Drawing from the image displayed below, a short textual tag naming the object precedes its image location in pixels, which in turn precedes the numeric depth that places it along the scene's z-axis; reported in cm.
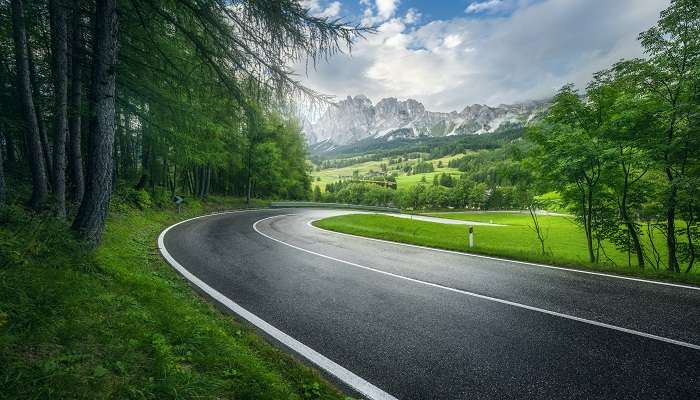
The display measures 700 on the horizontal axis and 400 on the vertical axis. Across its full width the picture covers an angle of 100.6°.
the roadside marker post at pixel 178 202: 1946
